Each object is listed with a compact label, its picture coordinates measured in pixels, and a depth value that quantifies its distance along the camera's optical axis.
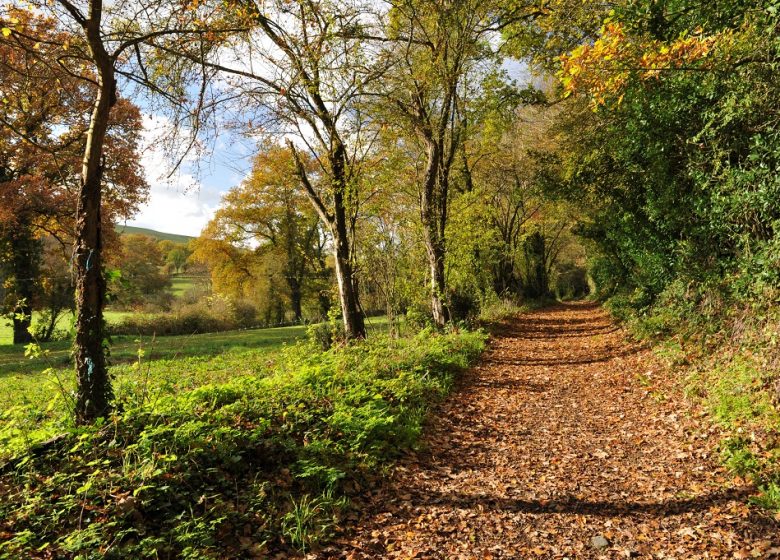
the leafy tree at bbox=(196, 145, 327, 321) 31.77
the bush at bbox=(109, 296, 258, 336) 23.64
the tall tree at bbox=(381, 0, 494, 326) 10.64
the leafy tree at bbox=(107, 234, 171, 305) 22.14
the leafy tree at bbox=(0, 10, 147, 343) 16.33
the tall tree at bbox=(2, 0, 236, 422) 4.46
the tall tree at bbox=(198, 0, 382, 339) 7.91
